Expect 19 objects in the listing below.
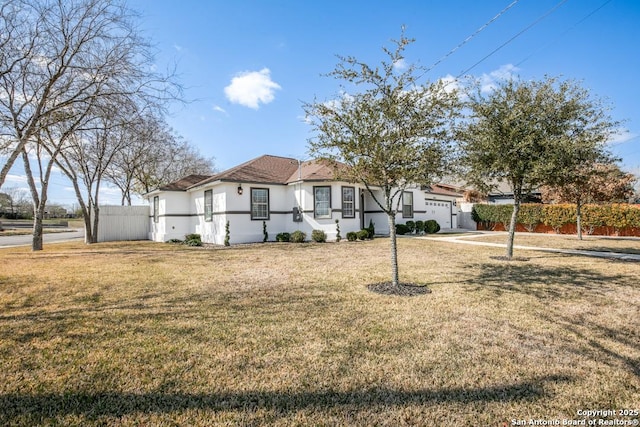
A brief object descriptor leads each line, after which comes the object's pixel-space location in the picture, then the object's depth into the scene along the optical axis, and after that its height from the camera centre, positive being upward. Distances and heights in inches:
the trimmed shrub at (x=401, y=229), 765.0 -24.4
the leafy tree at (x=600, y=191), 603.2 +47.3
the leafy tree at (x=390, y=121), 233.5 +76.0
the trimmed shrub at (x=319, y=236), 603.2 -29.0
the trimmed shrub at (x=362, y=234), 632.4 -28.4
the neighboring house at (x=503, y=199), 1122.0 +74.0
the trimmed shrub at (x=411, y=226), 781.9 -17.6
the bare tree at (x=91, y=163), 668.9 +152.7
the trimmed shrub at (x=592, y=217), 722.0 -5.9
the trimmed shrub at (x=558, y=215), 767.1 +0.3
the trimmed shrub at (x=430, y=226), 812.6 -20.4
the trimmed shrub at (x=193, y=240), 622.9 -32.0
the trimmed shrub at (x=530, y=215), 825.5 +2.8
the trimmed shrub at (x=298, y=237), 610.2 -30.2
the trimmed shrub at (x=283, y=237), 623.8 -30.2
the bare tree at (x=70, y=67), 328.5 +179.2
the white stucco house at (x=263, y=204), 611.8 +38.9
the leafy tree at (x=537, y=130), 342.3 +98.8
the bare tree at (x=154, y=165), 862.8 +202.8
